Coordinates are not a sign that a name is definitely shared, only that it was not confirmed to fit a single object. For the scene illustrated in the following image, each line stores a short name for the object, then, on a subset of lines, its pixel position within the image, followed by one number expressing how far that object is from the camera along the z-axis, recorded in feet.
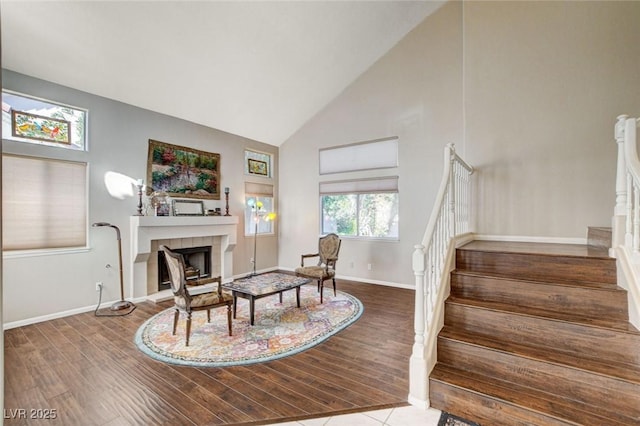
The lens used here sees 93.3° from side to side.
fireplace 15.46
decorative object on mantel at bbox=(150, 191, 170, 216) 16.10
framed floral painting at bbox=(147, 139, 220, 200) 16.61
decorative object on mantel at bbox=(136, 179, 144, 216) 15.64
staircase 6.42
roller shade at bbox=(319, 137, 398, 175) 18.74
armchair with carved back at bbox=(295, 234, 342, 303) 15.46
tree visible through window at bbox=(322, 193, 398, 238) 18.80
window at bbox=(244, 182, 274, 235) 21.67
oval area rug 10.02
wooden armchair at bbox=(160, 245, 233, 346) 10.80
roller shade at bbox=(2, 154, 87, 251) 12.28
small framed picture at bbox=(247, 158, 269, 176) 22.03
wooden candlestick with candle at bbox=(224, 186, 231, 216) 19.39
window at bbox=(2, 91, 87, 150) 12.41
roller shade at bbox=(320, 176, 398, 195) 18.59
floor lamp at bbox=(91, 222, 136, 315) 14.17
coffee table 12.23
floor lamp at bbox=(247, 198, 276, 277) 21.62
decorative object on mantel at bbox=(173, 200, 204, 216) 17.41
